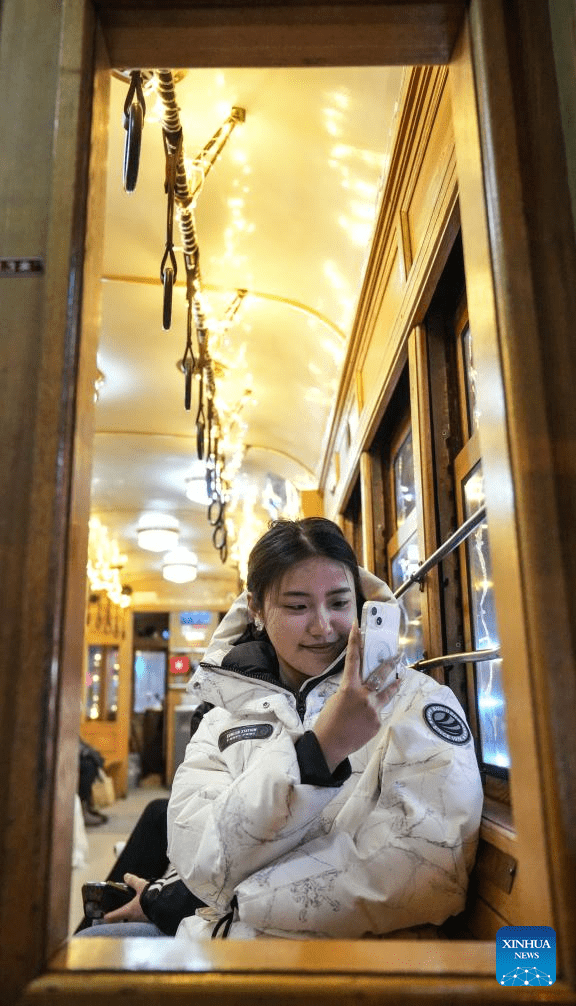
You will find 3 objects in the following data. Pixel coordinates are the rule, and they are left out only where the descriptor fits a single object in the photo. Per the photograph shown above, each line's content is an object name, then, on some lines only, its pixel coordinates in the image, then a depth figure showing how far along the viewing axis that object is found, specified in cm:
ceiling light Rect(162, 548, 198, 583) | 1119
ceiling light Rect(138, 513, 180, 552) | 952
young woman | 112
